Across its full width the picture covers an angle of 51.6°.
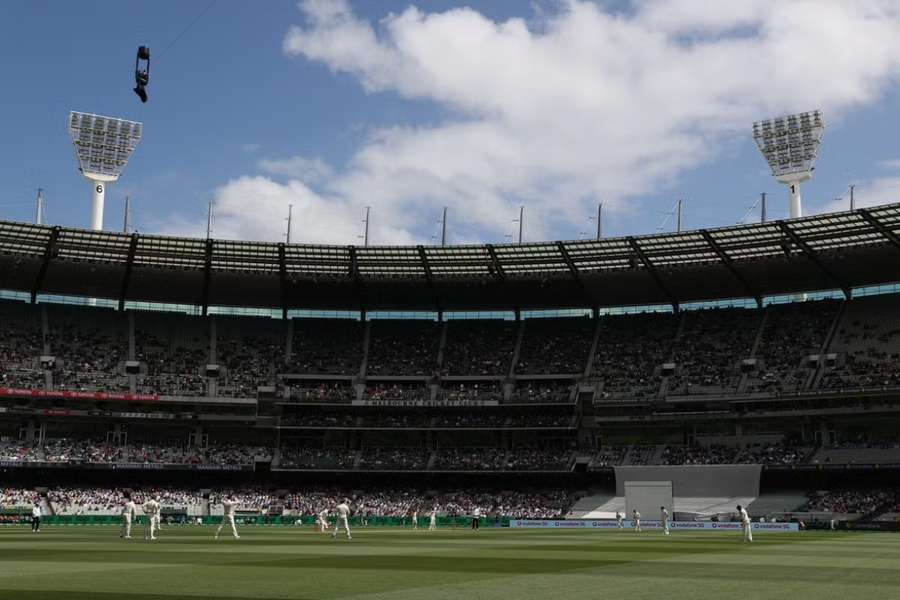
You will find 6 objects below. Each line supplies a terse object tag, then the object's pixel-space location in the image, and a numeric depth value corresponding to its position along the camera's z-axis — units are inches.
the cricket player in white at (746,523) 1566.2
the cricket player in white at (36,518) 1917.3
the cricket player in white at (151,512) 1533.0
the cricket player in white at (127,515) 1579.4
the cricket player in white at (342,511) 1636.3
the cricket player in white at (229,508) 1561.3
